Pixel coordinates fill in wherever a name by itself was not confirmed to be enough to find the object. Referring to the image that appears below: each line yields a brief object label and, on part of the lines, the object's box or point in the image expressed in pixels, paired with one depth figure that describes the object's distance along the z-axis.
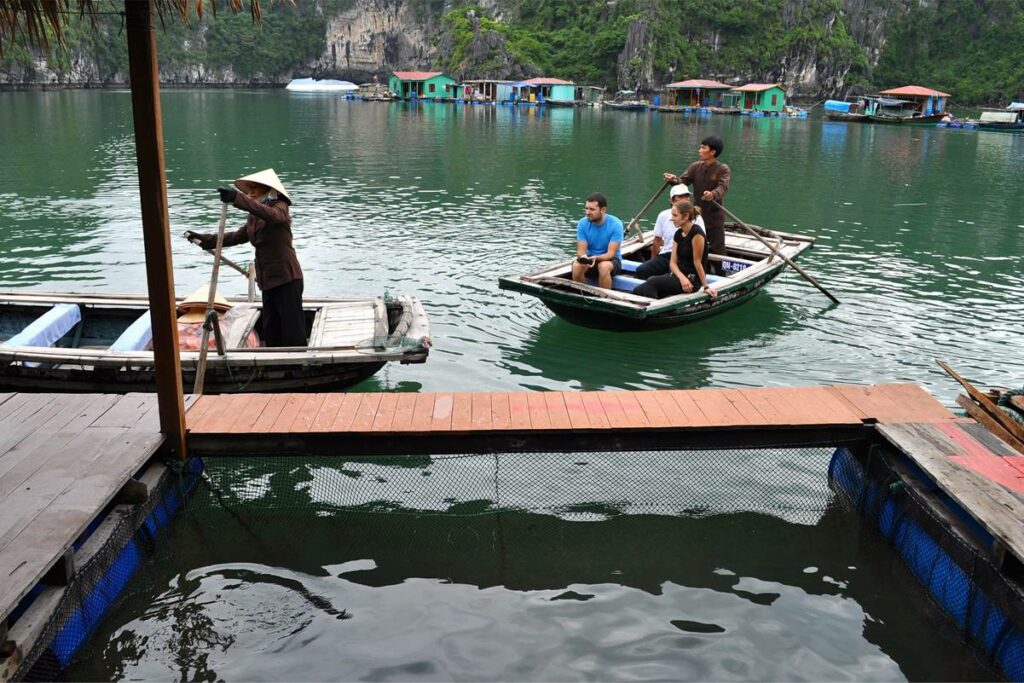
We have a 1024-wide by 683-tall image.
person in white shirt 9.75
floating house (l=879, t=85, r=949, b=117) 60.22
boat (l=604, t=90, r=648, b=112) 68.75
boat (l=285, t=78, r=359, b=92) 108.31
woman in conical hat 7.01
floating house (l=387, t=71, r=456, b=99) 77.44
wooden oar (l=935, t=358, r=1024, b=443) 5.64
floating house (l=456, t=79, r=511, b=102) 76.19
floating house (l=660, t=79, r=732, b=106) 68.00
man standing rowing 10.64
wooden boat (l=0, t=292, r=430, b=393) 6.90
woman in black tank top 9.53
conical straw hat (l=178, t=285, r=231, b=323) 7.71
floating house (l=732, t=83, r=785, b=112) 64.56
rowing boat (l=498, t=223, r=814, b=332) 9.08
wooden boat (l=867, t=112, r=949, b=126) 56.72
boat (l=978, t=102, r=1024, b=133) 51.38
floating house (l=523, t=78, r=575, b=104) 72.69
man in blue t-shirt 9.73
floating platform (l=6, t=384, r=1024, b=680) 4.53
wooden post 4.44
